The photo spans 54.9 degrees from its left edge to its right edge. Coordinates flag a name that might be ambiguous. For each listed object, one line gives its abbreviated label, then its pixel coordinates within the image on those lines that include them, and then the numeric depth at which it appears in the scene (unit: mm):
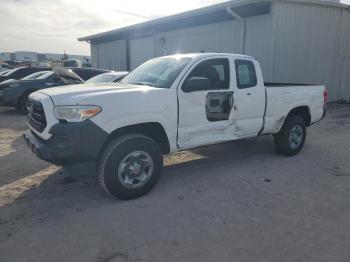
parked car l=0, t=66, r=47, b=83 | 14262
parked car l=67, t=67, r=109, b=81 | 13117
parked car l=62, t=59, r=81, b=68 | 38700
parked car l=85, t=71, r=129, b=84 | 9688
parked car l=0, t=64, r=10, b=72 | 33178
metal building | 12195
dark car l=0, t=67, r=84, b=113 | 11312
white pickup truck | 3965
